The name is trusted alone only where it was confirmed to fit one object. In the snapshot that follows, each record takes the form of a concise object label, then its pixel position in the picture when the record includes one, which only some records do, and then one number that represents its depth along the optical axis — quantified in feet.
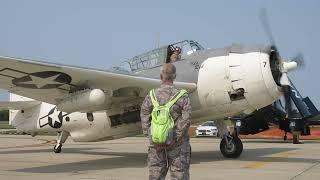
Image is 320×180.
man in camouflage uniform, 16.38
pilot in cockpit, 39.91
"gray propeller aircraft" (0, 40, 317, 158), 34.78
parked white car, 120.37
